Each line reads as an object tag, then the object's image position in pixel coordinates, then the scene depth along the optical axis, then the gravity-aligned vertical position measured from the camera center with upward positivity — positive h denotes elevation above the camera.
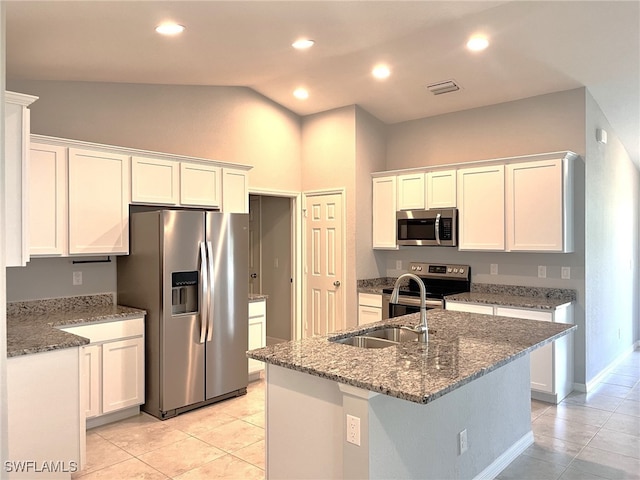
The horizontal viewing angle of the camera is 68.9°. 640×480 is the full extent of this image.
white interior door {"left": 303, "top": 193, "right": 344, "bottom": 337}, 5.55 -0.27
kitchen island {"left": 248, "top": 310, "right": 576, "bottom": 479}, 1.91 -0.77
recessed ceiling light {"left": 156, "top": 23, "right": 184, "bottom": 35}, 2.99 +1.40
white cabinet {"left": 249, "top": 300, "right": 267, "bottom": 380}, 4.64 -0.88
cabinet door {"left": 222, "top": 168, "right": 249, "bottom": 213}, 4.68 +0.53
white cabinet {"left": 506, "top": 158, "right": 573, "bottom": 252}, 4.21 +0.32
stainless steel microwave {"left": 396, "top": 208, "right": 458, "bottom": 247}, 4.92 +0.16
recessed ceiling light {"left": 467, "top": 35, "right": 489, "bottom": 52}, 3.69 +1.61
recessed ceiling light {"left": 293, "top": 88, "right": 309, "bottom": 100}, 5.15 +1.67
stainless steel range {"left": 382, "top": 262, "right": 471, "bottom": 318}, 4.82 -0.51
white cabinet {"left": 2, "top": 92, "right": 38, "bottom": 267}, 2.60 +0.37
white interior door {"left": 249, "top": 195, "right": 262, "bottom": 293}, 6.48 -0.02
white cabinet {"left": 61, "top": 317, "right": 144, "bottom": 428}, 3.50 -0.98
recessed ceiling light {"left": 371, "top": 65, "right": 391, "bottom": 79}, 4.44 +1.66
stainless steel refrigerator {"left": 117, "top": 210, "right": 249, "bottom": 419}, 3.75 -0.49
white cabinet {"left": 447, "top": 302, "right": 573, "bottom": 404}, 4.06 -1.06
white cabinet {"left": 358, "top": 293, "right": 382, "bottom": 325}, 5.25 -0.75
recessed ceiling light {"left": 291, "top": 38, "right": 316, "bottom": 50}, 3.70 +1.61
